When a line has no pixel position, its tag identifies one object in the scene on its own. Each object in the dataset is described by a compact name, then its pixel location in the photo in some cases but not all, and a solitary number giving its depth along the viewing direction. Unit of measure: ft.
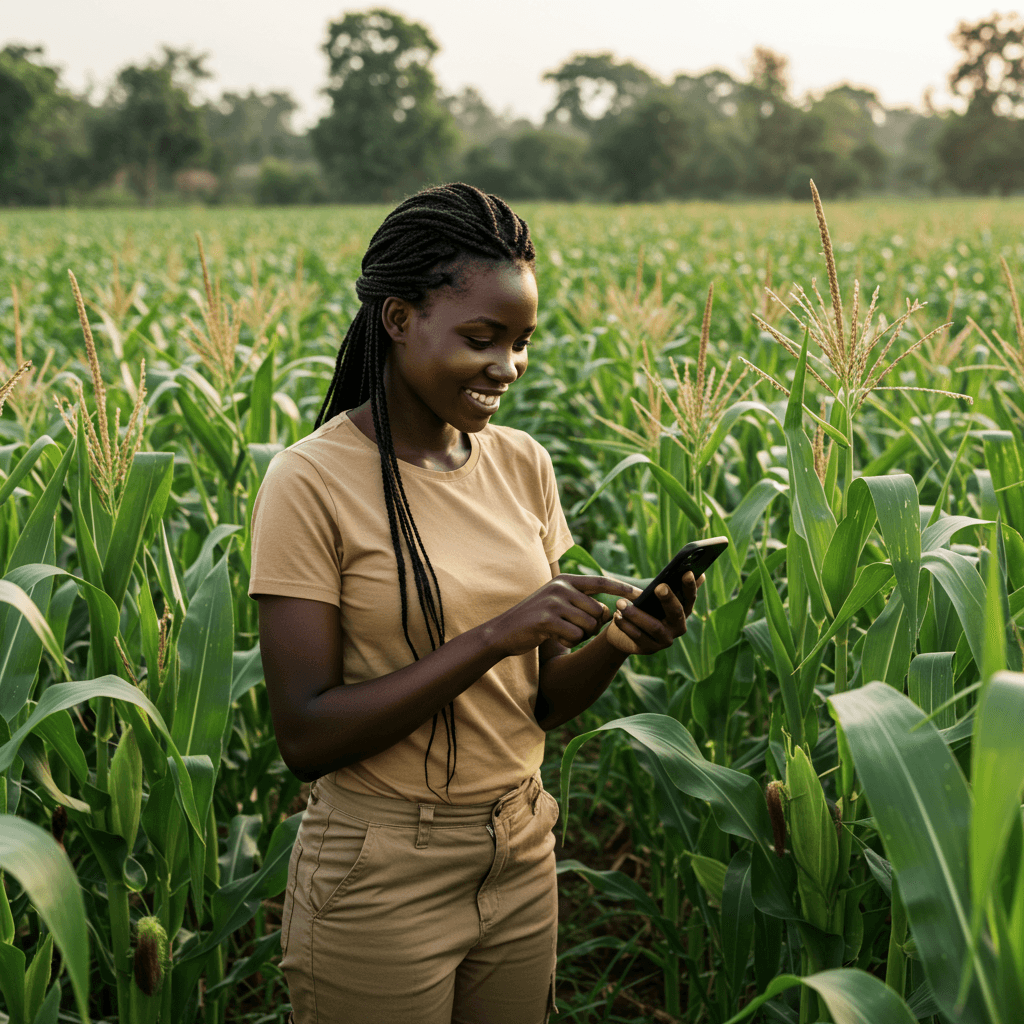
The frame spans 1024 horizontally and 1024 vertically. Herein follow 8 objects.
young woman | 4.83
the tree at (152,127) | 237.25
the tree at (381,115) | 248.73
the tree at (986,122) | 235.40
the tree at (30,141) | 208.54
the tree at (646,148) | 230.07
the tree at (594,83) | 343.46
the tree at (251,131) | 351.67
